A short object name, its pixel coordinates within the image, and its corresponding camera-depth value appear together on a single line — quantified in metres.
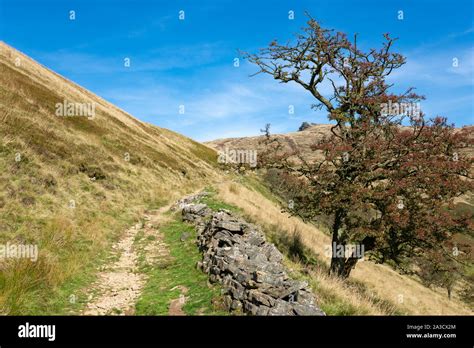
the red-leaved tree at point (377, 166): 16.27
